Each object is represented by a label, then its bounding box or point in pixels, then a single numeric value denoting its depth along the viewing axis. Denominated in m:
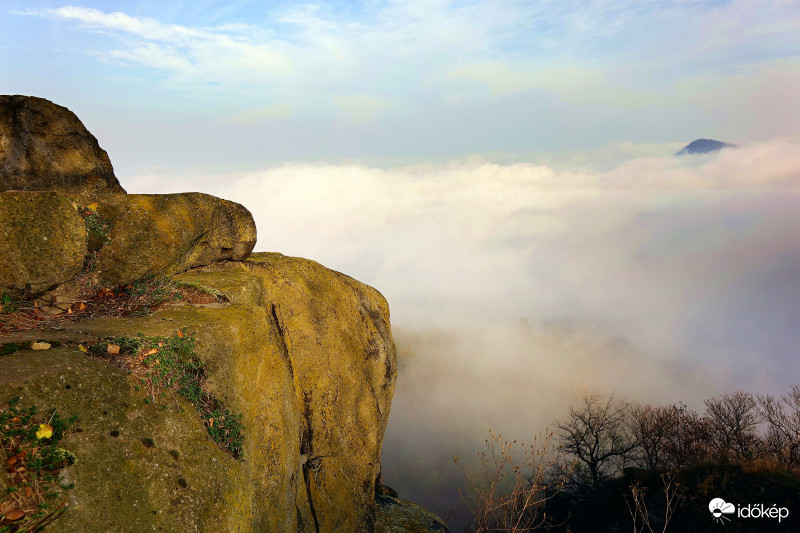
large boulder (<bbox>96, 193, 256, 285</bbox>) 14.28
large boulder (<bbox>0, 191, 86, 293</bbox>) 11.21
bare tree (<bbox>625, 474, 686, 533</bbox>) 31.03
